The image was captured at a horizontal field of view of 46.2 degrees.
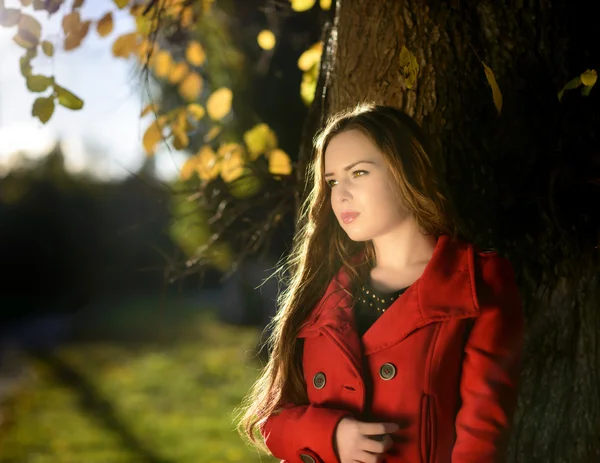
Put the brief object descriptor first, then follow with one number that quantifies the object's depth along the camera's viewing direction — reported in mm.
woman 1892
